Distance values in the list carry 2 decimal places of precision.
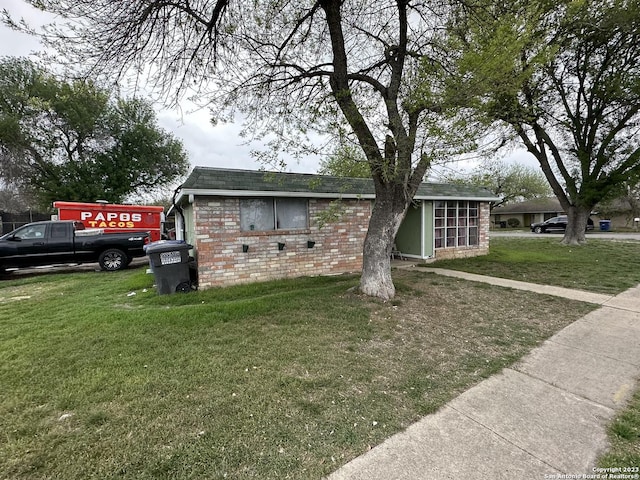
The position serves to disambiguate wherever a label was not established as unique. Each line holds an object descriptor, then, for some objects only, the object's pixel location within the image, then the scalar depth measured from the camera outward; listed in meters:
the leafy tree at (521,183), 33.28
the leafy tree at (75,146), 15.23
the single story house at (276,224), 6.31
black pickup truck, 8.25
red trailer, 10.84
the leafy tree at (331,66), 4.43
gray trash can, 6.01
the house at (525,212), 35.09
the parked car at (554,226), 24.84
